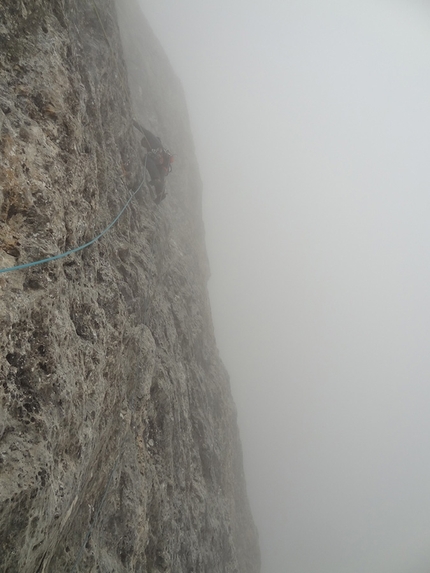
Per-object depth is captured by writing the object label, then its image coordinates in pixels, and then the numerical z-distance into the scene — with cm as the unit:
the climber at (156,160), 1257
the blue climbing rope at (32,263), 399
